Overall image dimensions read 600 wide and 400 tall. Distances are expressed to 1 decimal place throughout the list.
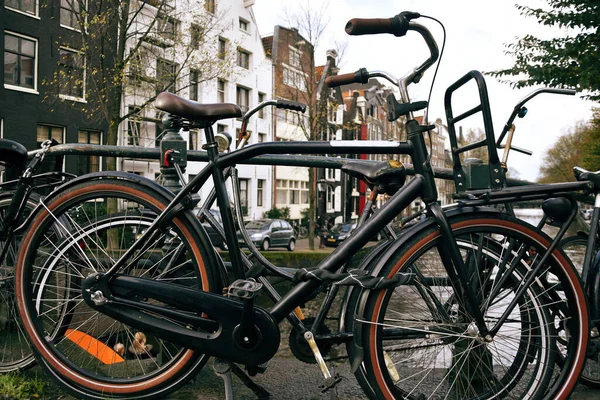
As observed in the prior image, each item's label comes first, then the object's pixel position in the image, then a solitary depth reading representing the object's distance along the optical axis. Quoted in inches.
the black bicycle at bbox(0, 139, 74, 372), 84.7
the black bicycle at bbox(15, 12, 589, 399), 70.3
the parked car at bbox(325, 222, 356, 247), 845.0
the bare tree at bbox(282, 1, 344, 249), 861.8
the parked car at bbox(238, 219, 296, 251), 807.7
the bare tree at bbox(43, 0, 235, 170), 526.0
